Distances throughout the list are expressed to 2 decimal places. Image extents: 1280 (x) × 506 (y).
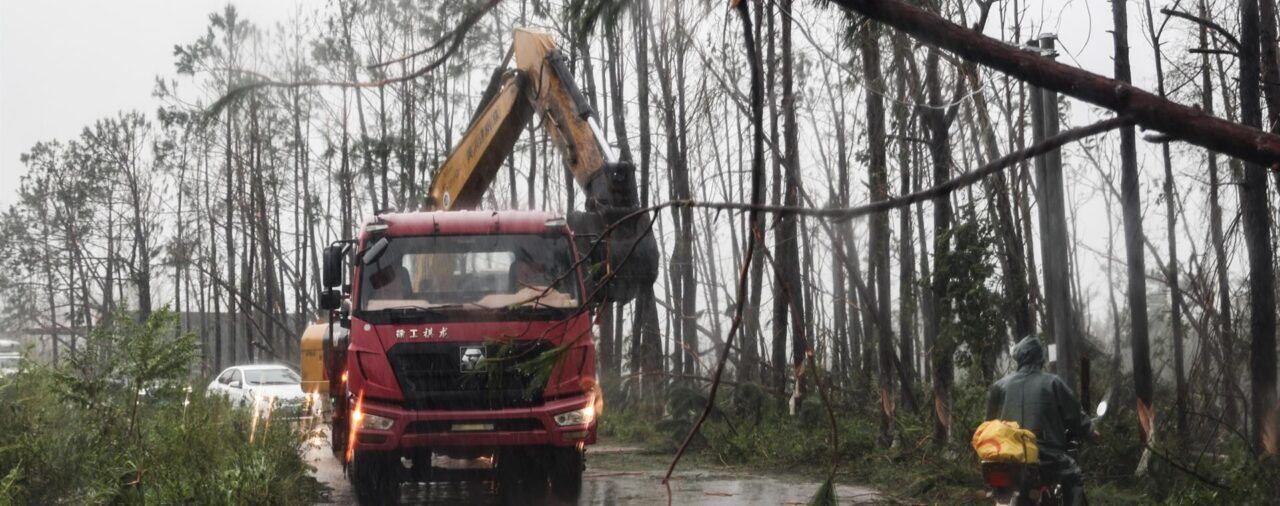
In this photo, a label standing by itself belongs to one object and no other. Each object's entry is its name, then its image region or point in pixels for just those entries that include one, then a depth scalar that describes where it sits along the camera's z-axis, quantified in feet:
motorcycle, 27.07
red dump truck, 38.34
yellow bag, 27.07
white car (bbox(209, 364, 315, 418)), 91.45
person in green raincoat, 28.55
